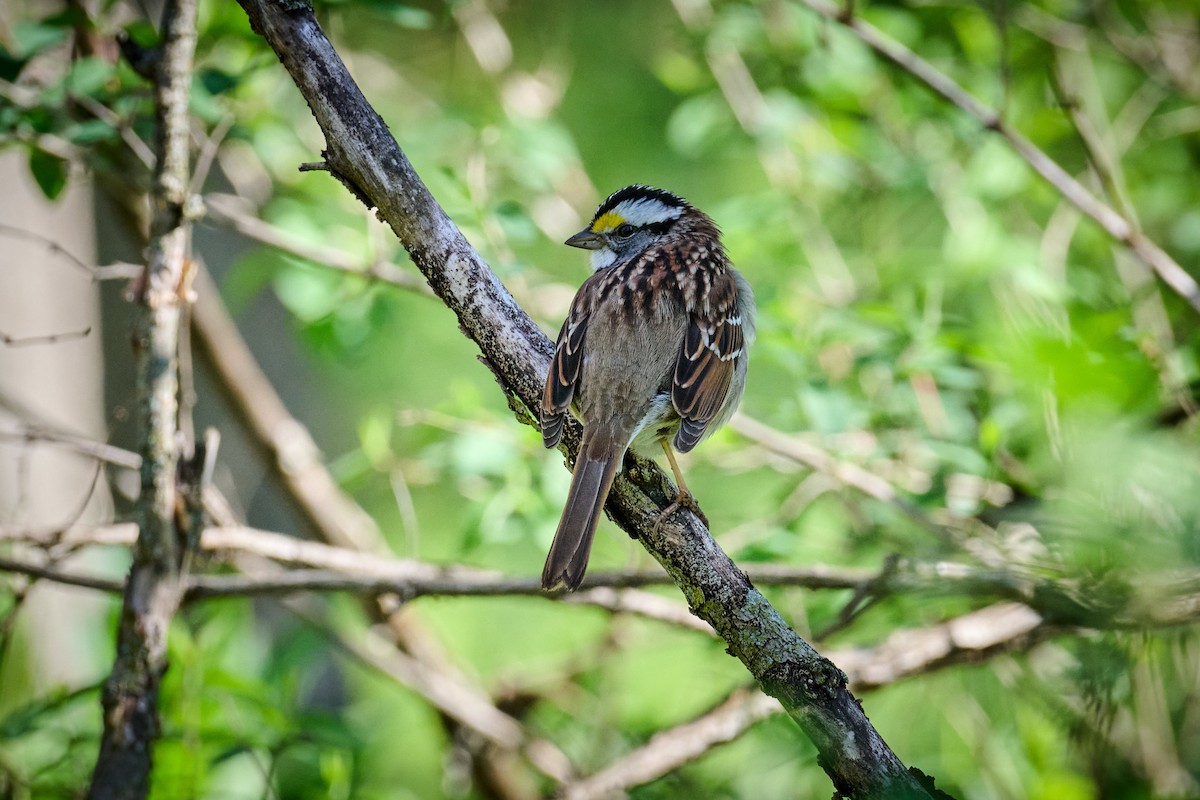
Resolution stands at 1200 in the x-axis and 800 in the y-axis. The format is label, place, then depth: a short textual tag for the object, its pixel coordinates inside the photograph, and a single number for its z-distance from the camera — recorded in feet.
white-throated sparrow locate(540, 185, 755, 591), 17.07
